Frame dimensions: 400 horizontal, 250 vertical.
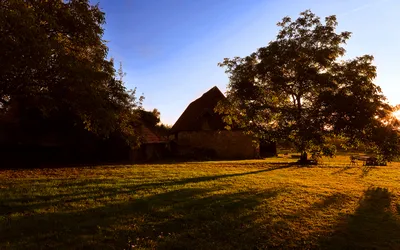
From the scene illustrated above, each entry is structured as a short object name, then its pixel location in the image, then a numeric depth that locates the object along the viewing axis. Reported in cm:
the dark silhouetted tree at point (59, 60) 1102
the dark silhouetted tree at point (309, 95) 1736
